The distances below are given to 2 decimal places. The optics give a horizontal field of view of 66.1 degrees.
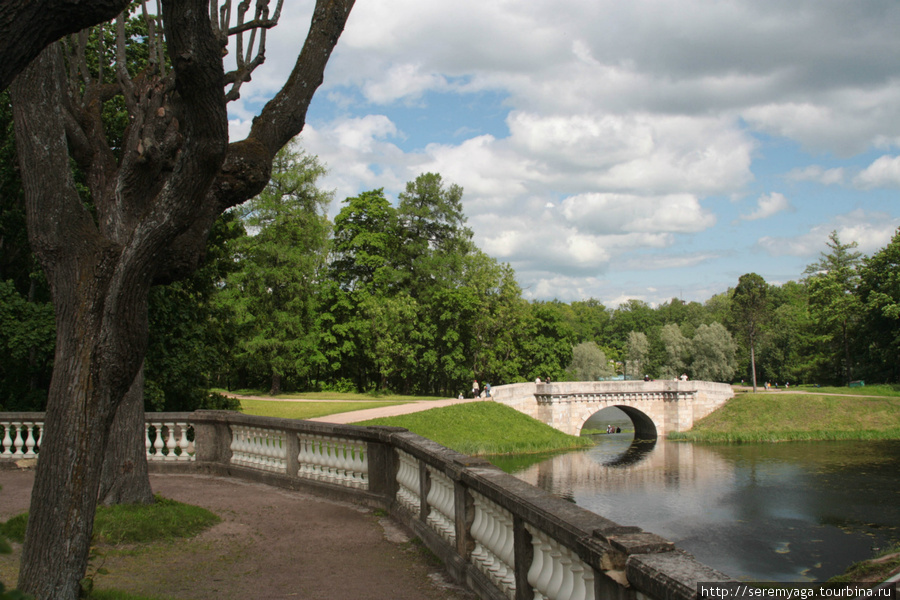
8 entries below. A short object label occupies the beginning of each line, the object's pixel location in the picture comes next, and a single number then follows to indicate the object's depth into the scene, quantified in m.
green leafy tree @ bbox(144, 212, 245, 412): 14.38
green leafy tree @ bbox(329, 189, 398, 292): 41.78
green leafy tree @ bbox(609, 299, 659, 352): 98.44
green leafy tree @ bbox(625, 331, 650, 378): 76.25
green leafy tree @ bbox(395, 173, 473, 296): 45.69
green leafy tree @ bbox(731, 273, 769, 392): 63.94
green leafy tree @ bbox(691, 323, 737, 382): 62.91
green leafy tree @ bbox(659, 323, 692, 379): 65.75
